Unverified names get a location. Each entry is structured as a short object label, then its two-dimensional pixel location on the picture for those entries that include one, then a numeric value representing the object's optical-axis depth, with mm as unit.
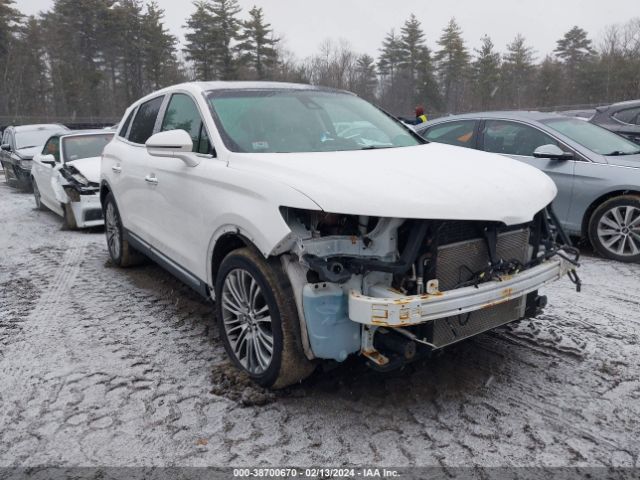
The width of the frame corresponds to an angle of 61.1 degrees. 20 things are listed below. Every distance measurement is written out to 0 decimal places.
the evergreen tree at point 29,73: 46406
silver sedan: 5809
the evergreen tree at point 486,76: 50844
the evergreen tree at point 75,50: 47250
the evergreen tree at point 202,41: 48844
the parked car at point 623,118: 8922
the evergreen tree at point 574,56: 44094
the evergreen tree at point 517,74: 49031
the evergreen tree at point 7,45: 45156
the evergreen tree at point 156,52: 49812
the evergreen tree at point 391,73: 55531
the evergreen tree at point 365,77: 57500
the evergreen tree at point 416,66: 54469
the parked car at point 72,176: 8242
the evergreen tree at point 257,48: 50125
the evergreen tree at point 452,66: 53625
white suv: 2754
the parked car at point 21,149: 13414
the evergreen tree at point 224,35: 49031
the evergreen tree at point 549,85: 45531
